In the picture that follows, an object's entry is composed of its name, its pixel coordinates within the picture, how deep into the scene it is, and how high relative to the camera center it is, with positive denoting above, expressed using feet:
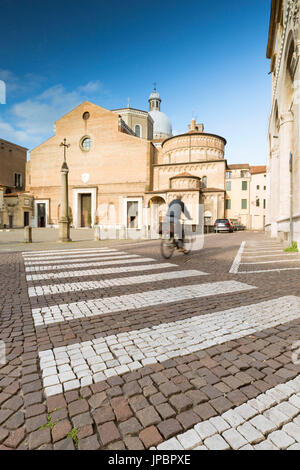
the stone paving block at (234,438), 4.17 -3.83
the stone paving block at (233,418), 4.69 -3.86
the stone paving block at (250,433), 4.29 -3.84
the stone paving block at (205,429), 4.39 -3.84
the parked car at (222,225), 94.73 +0.44
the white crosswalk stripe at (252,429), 4.19 -3.85
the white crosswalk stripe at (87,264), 20.72 -3.60
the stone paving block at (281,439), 4.20 -3.84
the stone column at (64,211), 47.98 +3.23
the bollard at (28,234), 45.65 -1.30
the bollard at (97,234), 53.57 -1.61
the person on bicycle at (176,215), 28.25 +1.36
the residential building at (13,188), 124.06 +27.25
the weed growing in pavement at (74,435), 4.25 -3.83
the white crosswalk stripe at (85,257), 23.67 -3.53
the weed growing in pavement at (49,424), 4.58 -3.83
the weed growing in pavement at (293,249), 32.74 -3.19
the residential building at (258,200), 150.82 +16.48
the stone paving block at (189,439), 4.19 -3.83
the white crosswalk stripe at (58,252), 30.22 -3.38
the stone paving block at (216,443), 4.14 -3.81
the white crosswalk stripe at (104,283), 14.16 -3.73
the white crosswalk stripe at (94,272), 17.67 -3.67
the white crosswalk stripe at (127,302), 10.32 -3.79
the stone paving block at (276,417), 4.71 -3.87
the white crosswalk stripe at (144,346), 6.29 -3.84
